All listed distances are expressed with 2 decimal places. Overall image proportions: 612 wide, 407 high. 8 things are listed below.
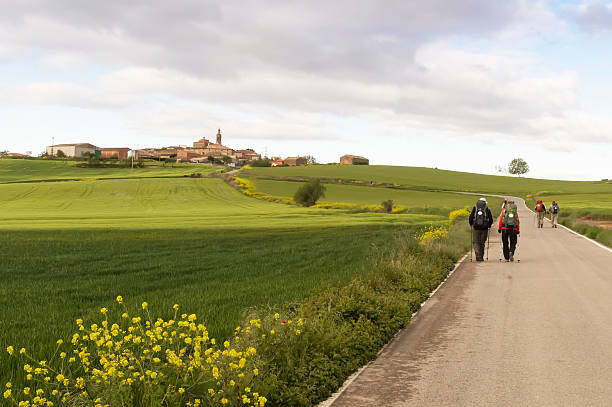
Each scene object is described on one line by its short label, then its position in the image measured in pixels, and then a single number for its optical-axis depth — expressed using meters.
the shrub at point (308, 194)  68.75
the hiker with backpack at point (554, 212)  34.72
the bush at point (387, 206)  61.28
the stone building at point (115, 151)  194.75
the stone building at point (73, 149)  192.62
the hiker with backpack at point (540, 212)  34.41
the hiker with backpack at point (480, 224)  18.14
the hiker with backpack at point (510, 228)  18.59
